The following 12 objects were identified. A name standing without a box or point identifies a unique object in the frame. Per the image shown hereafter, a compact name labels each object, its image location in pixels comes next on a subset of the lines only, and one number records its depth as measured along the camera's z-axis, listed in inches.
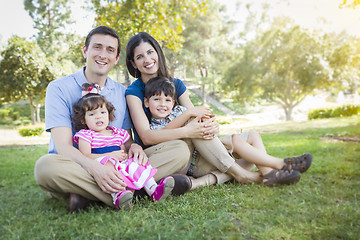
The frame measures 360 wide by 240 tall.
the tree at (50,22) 893.2
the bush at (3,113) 792.4
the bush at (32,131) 465.1
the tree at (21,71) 495.5
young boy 114.9
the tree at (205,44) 803.4
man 85.5
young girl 94.2
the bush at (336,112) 534.9
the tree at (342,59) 606.5
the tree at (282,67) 607.8
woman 110.4
